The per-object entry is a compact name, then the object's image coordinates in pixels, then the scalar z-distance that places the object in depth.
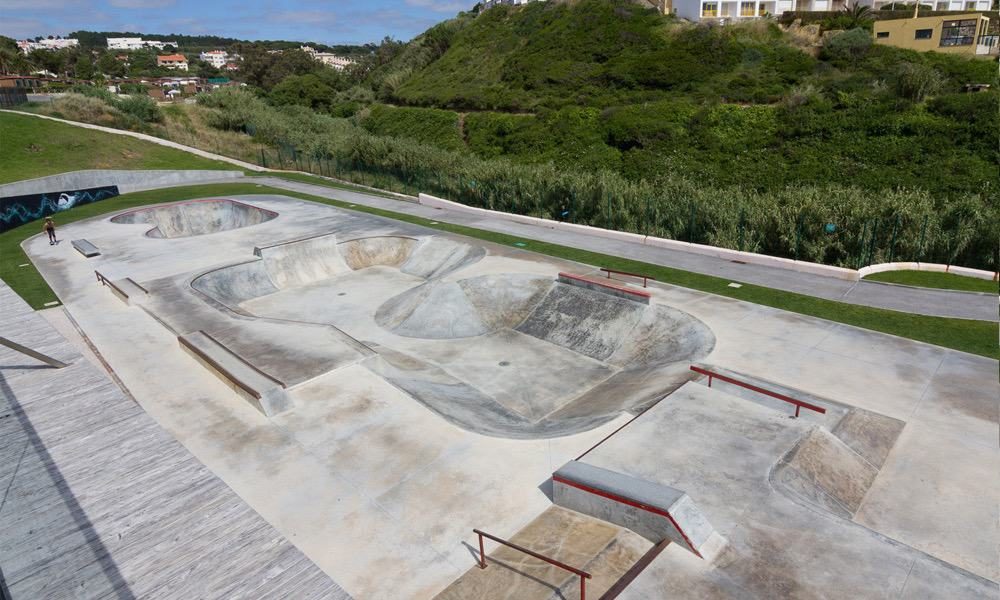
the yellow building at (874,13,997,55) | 43.81
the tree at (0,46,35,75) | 84.38
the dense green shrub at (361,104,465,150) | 62.72
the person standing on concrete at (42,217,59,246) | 26.44
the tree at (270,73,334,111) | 83.06
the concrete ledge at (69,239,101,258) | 23.89
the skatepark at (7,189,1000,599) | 7.41
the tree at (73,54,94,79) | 129.88
